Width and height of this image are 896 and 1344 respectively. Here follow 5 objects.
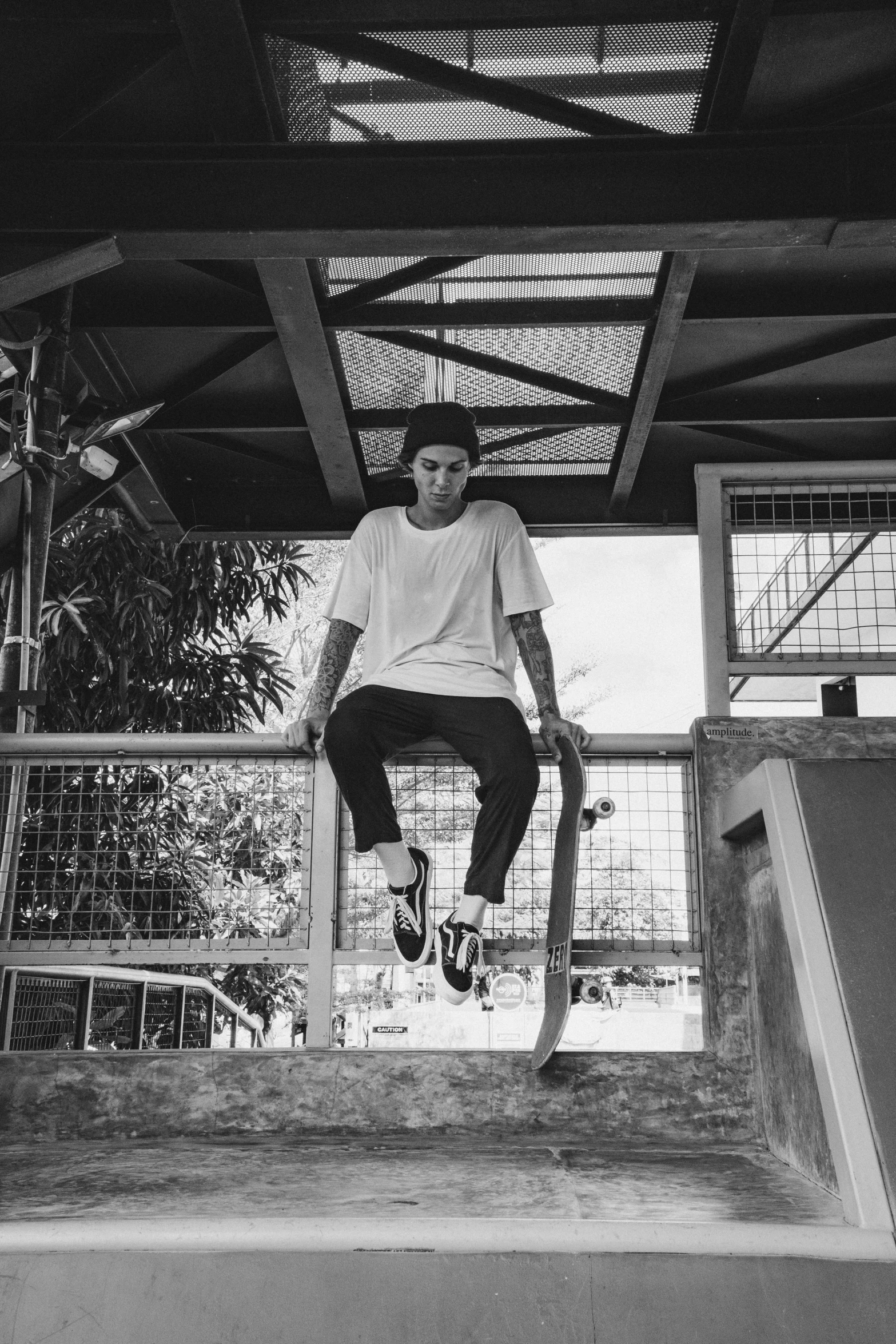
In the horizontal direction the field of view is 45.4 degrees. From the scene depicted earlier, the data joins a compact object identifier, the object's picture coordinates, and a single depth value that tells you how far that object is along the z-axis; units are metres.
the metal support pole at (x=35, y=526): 3.25
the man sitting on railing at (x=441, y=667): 2.78
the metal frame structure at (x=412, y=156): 2.92
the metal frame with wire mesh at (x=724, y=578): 3.42
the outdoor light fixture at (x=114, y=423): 3.64
